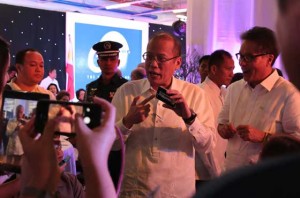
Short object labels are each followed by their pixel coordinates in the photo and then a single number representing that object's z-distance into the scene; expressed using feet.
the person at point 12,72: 17.73
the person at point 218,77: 10.86
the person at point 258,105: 6.95
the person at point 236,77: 12.13
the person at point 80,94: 24.90
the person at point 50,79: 29.44
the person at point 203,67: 13.32
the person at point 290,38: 1.31
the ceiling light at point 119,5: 36.58
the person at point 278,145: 2.77
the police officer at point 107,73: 11.81
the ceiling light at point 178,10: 38.50
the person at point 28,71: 11.02
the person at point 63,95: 15.11
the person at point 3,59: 3.92
